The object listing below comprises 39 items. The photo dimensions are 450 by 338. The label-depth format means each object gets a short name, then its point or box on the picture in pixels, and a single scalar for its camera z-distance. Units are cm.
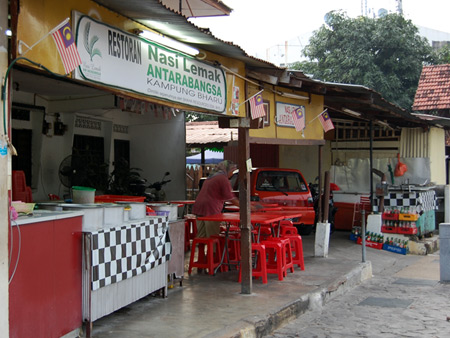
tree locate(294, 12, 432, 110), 2477
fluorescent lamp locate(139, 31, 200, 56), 562
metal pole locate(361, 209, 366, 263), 1016
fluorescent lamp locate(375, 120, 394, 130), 1412
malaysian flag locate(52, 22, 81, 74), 429
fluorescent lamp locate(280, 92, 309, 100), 910
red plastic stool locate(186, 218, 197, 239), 1074
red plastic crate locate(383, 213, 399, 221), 1350
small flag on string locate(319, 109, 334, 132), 1045
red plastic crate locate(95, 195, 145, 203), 727
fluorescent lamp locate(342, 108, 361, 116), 1206
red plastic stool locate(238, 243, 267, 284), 812
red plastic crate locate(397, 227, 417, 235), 1328
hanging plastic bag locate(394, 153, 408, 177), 1478
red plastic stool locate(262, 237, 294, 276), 858
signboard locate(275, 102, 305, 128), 898
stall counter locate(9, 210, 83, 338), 427
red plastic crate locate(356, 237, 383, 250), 1324
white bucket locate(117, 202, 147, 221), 639
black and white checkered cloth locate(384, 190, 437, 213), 1352
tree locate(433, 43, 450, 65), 2587
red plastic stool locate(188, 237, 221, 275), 848
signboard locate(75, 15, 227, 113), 476
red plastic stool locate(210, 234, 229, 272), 880
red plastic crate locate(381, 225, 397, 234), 1352
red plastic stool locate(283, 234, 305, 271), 934
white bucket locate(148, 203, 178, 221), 729
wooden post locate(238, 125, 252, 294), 757
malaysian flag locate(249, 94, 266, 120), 788
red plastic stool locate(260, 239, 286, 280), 838
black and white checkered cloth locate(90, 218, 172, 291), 536
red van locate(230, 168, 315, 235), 1273
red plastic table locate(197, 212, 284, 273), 808
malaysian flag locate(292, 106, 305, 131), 949
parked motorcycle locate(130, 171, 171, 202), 1188
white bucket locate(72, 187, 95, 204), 574
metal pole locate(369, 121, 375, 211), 1401
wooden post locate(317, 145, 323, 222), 1088
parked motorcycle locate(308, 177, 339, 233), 1401
